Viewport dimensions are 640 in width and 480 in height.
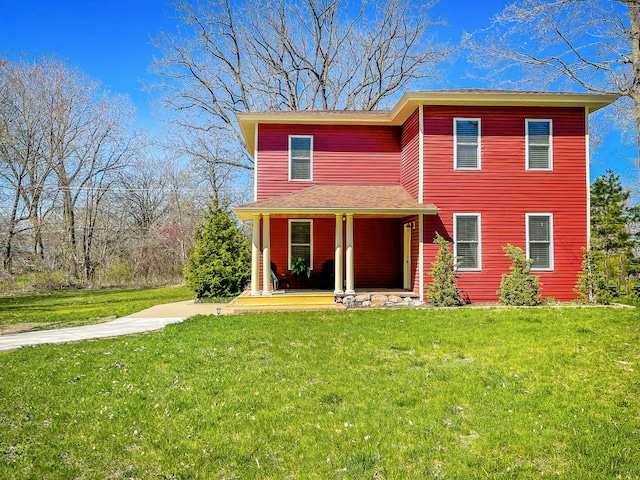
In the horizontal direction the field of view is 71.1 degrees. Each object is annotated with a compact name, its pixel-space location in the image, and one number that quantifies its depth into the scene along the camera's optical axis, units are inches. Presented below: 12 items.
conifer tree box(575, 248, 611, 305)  451.5
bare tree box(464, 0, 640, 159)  480.7
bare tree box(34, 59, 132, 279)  938.7
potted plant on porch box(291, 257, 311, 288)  532.1
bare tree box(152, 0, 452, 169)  949.2
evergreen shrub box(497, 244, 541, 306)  439.2
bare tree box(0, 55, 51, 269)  888.3
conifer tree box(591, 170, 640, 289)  577.6
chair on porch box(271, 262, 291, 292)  541.6
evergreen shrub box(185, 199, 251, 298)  547.8
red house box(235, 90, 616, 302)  468.1
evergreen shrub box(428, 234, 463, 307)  441.7
